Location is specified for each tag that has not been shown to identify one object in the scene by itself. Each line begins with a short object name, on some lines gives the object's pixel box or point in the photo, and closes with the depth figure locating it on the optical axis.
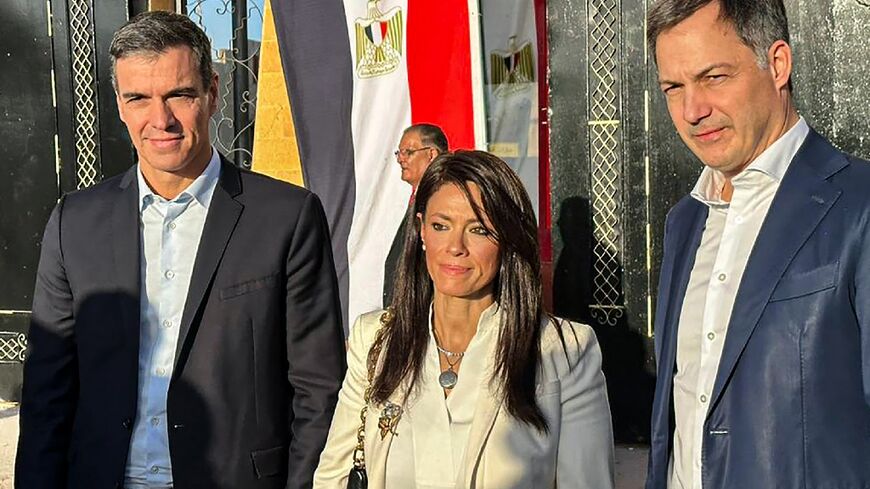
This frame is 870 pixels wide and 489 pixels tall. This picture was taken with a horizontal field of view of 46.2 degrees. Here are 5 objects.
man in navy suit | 2.03
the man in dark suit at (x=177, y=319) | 2.64
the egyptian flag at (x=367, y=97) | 6.20
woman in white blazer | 2.45
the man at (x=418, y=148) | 5.93
